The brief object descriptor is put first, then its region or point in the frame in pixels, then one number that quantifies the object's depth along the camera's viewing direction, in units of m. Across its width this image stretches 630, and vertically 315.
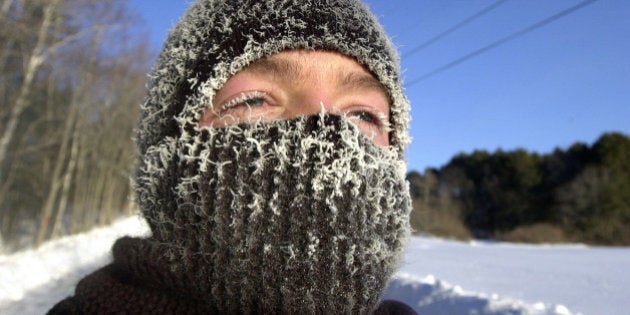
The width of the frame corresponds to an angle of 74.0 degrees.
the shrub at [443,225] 13.62
